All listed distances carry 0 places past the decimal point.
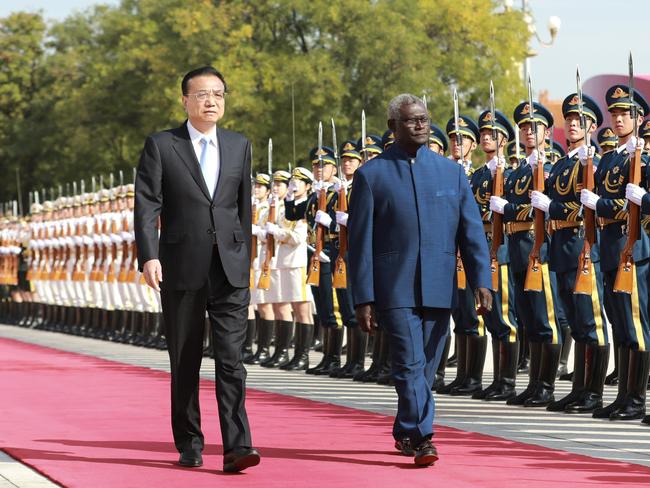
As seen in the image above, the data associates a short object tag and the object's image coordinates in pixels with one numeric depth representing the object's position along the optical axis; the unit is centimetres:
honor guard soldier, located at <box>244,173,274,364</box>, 1744
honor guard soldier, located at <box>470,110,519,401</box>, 1234
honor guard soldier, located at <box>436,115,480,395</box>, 1278
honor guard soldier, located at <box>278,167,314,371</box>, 1633
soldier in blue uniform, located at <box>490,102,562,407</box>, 1176
